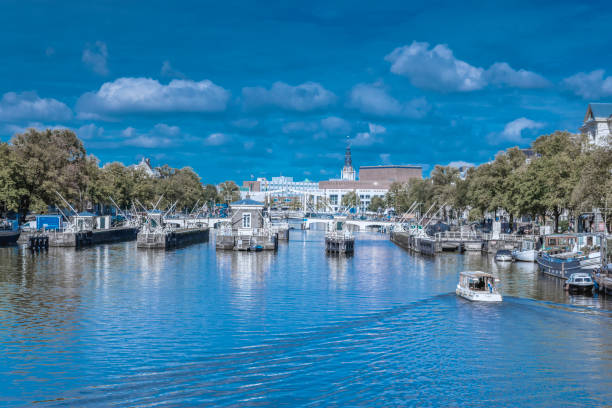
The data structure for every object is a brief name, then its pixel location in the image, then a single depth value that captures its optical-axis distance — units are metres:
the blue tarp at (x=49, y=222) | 102.09
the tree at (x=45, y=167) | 104.38
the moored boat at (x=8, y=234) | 94.50
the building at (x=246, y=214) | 105.00
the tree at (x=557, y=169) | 82.56
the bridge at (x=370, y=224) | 186.62
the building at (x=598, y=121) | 111.19
